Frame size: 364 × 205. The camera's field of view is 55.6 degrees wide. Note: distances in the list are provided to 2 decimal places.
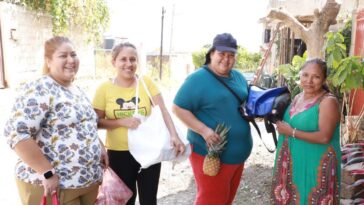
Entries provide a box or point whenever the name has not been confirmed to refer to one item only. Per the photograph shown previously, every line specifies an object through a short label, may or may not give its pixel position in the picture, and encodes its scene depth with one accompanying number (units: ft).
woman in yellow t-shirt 8.67
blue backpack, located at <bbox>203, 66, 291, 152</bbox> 8.95
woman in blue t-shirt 9.03
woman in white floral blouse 6.53
